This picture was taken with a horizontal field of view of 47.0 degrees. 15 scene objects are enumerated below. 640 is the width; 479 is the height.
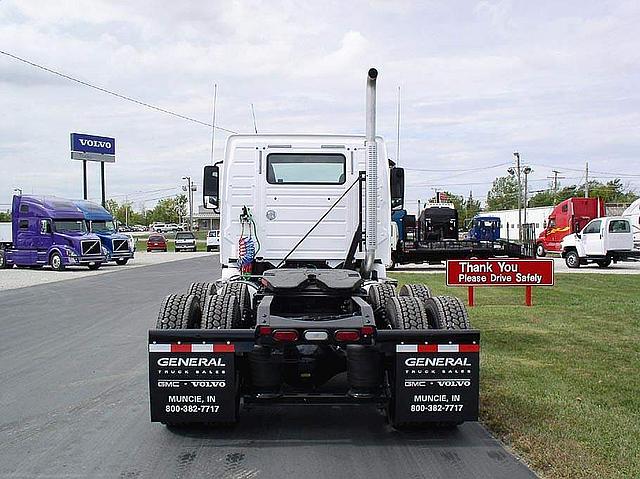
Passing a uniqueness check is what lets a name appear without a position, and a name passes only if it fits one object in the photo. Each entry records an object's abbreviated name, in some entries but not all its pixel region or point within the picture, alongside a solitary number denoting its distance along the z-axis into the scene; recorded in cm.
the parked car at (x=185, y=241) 6059
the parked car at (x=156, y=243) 6128
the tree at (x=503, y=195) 11431
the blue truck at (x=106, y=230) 3638
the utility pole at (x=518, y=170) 6234
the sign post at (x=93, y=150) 5719
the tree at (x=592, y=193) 9994
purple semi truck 3347
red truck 3653
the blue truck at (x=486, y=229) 3800
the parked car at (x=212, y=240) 5303
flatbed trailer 2877
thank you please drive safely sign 1415
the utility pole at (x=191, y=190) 9495
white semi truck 557
